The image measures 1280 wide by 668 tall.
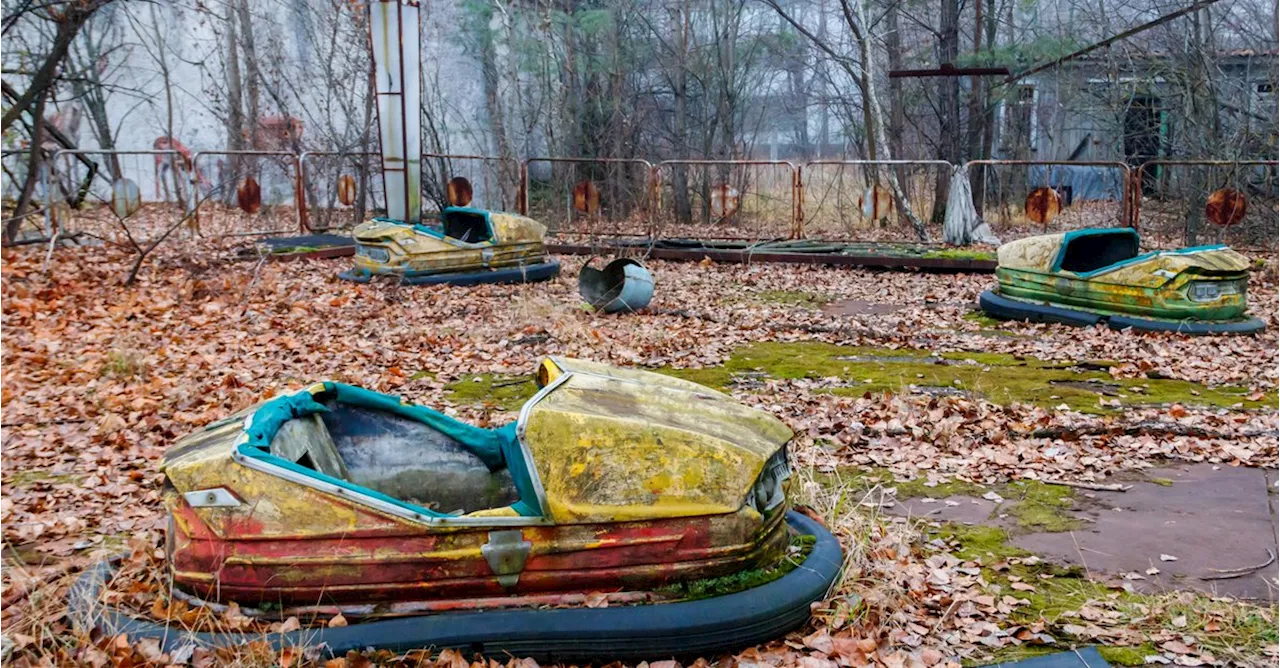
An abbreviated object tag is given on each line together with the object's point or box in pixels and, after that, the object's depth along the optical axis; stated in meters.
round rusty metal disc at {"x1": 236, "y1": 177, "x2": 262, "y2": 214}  13.16
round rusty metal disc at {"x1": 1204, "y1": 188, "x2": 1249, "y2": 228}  11.15
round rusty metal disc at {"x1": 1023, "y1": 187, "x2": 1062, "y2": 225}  12.39
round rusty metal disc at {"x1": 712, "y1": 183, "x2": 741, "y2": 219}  14.24
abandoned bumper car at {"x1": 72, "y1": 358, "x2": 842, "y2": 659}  2.63
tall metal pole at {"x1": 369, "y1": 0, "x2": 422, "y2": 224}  10.71
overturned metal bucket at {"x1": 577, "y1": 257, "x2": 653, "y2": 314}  7.93
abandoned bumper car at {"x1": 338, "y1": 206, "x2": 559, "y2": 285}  9.35
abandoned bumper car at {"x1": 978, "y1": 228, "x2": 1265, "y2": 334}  7.00
